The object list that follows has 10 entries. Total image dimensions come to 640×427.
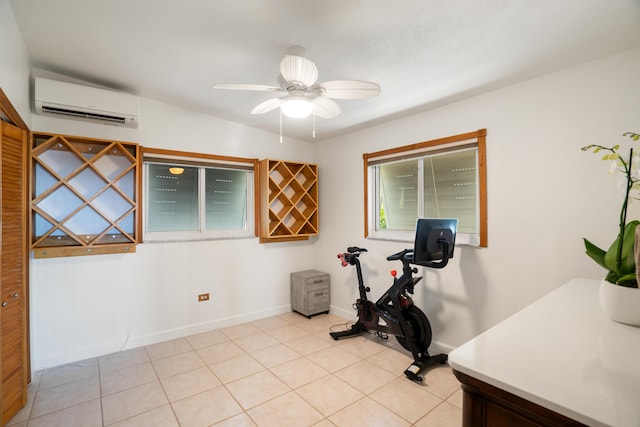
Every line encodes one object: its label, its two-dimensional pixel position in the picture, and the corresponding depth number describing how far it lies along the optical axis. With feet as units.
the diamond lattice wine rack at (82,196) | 8.29
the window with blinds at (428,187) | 8.84
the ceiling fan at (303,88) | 5.80
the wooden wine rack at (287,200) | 12.33
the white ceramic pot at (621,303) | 3.52
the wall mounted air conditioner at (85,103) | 7.85
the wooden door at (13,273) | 5.98
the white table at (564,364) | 2.17
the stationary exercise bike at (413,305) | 7.79
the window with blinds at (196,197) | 10.68
